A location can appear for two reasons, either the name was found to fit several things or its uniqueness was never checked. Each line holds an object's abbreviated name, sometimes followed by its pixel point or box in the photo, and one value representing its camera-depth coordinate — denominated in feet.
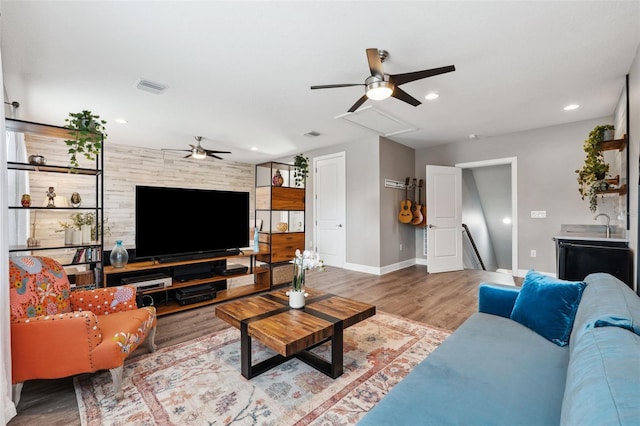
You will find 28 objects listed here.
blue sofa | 2.25
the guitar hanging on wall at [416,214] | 18.43
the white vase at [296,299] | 7.15
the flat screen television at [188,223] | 10.37
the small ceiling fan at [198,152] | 16.69
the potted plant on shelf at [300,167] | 14.53
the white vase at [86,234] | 8.78
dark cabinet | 8.91
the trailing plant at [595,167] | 10.62
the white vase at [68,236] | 8.50
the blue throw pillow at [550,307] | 5.22
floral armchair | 5.32
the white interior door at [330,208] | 18.97
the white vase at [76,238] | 8.54
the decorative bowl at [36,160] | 7.89
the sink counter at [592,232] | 9.40
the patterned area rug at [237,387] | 5.23
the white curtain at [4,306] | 4.77
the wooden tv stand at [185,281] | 9.89
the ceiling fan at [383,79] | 7.32
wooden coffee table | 5.67
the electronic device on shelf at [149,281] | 9.61
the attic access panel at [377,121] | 12.88
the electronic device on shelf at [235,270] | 12.12
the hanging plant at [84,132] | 8.13
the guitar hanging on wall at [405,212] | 18.19
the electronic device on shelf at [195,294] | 10.71
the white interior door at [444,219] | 17.34
